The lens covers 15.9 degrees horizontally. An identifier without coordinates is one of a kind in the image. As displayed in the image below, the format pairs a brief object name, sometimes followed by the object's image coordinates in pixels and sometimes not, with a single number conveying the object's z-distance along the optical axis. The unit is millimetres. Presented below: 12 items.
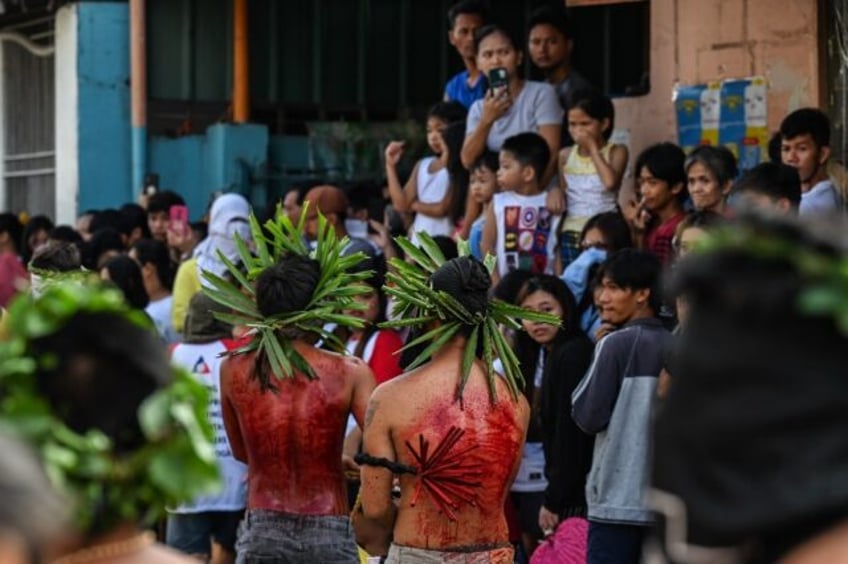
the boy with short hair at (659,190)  16060
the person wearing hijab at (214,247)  19527
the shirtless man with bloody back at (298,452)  12445
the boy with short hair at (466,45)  19960
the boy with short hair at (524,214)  17347
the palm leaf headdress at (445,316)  12065
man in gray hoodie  12871
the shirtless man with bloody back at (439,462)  11768
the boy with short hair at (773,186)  13770
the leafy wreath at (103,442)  5836
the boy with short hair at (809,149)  15058
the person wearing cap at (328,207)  19256
